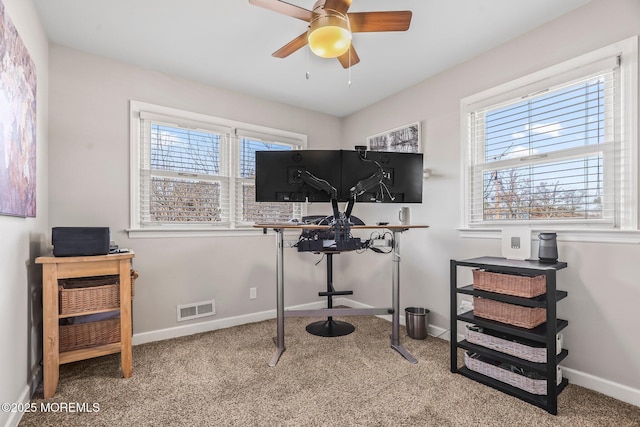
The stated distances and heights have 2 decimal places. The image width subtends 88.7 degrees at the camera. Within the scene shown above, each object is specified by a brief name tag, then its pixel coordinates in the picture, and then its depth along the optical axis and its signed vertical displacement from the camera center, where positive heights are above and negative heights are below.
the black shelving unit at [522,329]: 1.85 -0.73
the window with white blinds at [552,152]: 2.06 +0.43
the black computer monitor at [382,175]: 2.62 +0.29
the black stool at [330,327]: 3.10 -1.15
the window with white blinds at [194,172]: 2.97 +0.40
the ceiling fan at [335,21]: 1.67 +1.05
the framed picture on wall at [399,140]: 3.32 +0.78
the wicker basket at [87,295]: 2.07 -0.54
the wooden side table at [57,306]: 1.99 -0.60
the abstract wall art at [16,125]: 1.50 +0.46
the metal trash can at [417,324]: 2.97 -1.03
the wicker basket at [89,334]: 2.17 -0.83
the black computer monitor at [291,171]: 2.61 +0.33
